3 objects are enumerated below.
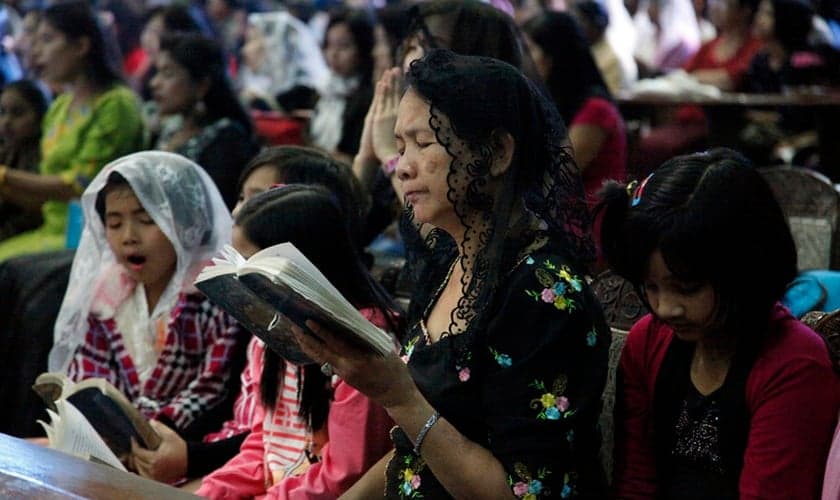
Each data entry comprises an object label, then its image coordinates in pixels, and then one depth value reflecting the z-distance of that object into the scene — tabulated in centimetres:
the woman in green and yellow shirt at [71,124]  820
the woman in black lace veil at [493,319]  303
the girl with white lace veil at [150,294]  511
